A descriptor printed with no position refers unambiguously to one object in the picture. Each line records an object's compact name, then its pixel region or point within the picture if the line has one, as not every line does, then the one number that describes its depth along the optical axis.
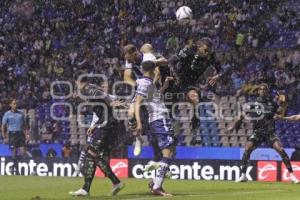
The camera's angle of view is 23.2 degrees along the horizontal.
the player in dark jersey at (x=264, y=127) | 19.42
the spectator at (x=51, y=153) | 29.51
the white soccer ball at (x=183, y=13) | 23.30
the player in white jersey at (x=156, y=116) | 14.05
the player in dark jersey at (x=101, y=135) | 14.68
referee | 24.80
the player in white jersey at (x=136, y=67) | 14.97
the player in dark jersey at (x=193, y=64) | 17.62
